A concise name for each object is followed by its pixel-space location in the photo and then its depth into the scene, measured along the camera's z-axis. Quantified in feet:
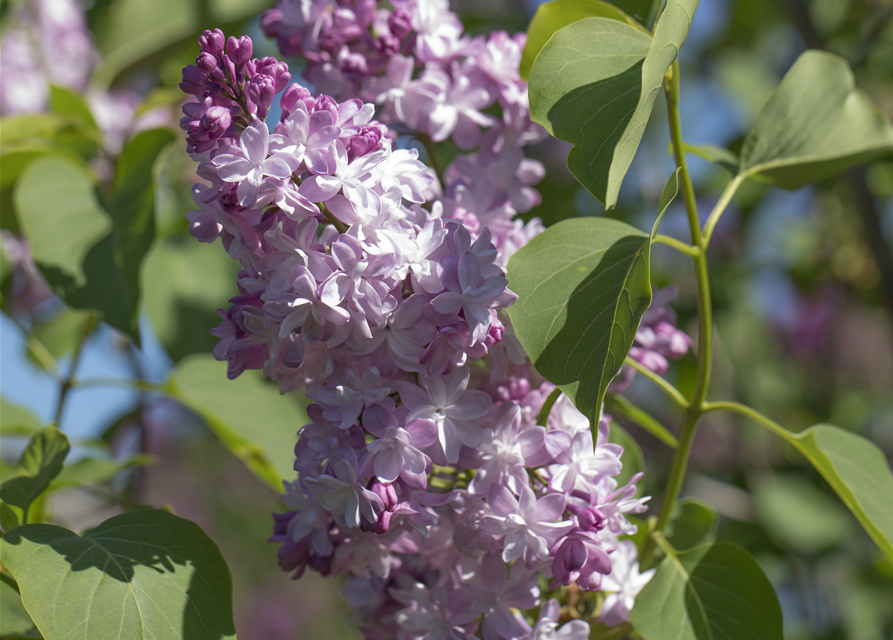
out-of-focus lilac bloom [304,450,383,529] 1.62
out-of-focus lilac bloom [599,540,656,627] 1.75
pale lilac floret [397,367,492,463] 1.64
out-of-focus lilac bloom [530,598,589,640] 1.69
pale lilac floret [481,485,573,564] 1.65
